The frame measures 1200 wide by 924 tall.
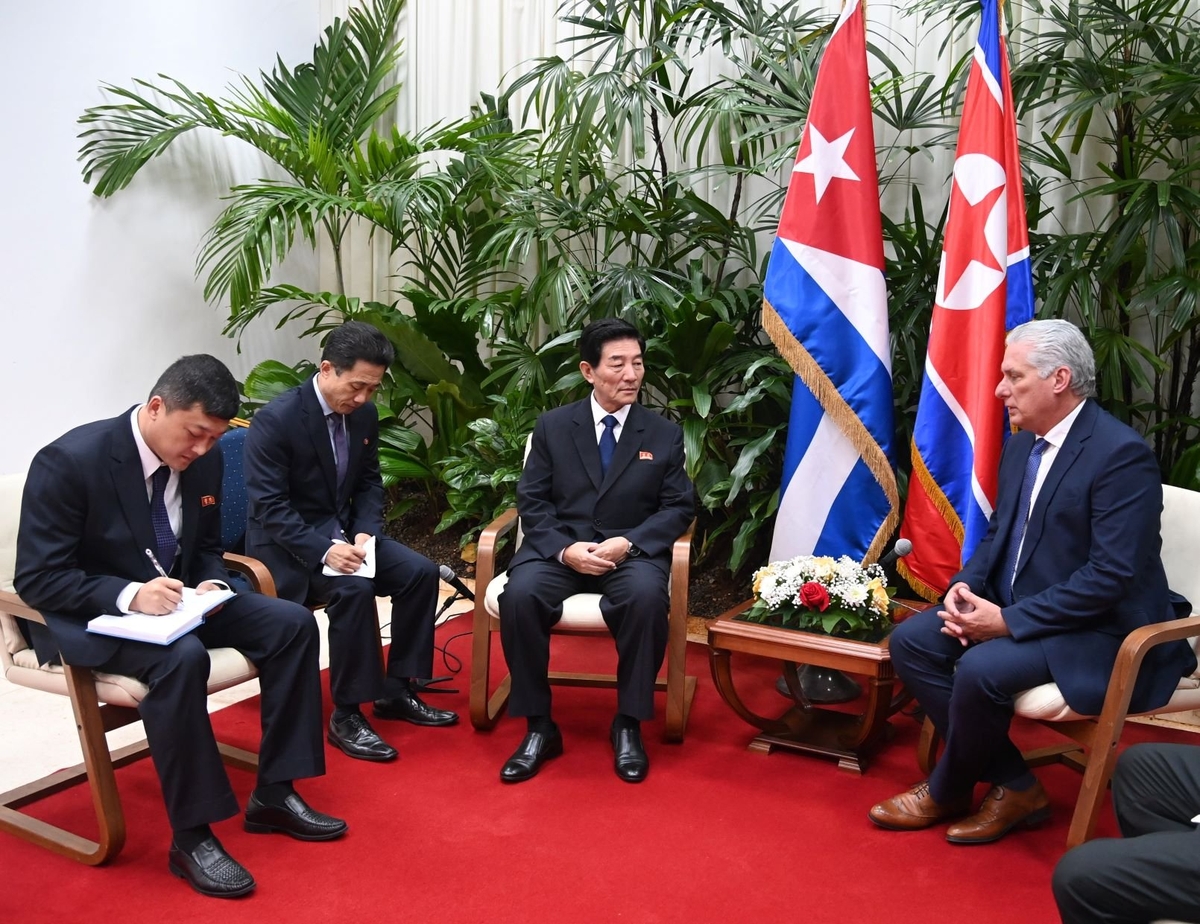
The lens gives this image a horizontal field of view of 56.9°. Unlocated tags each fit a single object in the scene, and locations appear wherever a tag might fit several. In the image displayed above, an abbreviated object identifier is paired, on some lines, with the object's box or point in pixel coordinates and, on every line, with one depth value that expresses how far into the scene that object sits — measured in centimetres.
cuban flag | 369
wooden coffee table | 304
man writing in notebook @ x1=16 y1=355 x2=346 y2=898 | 250
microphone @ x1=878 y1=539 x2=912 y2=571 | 299
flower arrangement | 314
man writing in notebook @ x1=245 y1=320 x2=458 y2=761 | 328
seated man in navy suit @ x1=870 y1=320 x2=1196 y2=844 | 266
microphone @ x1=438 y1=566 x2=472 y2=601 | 338
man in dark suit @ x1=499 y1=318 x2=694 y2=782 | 318
